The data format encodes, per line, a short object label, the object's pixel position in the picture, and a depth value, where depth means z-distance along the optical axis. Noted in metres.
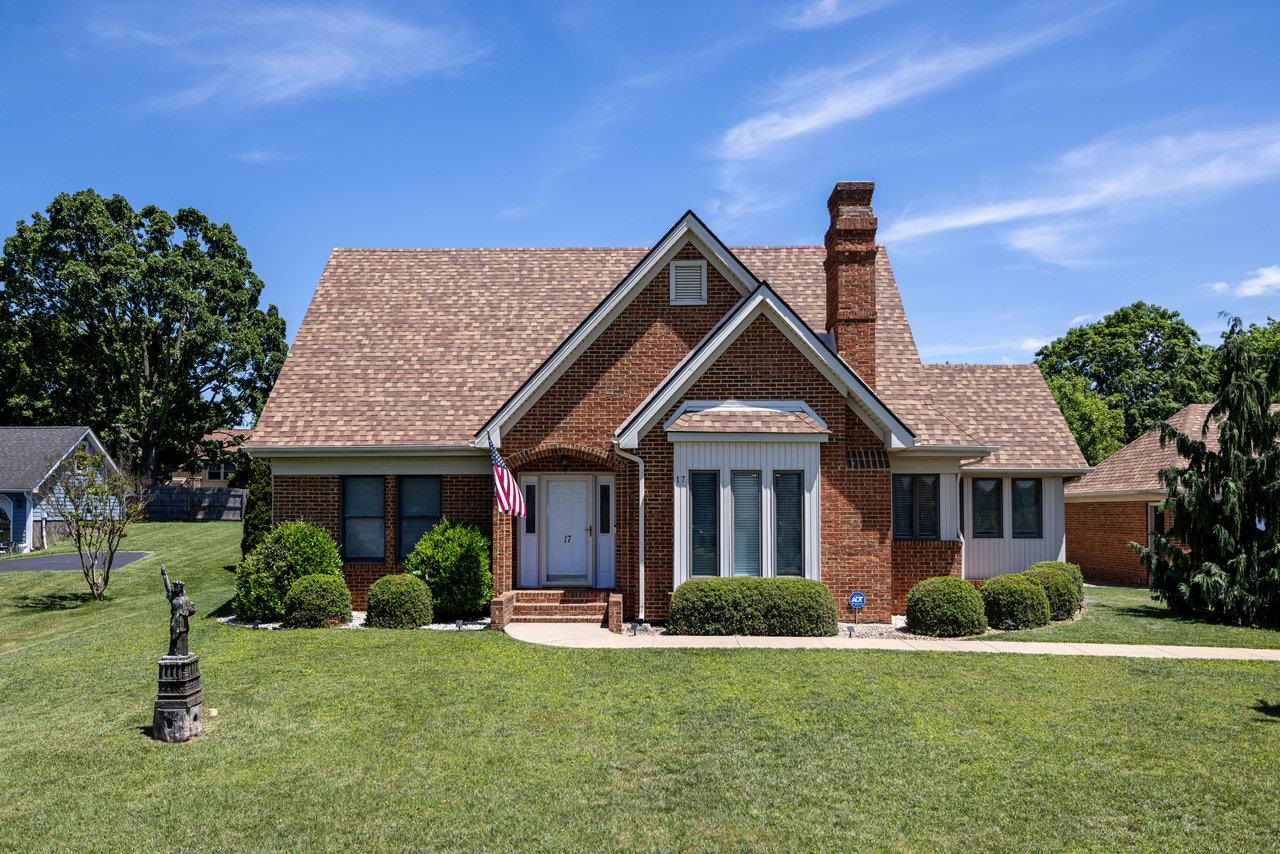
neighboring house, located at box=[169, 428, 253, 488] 51.25
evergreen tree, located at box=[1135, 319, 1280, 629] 16.92
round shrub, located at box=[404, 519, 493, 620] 16.72
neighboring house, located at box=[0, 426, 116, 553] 35.69
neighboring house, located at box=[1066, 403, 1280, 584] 26.06
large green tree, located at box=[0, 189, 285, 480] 45.81
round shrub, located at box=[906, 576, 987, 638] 15.02
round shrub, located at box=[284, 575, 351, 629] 15.94
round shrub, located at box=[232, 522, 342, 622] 16.58
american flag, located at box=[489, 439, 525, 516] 15.52
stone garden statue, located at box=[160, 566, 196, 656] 9.74
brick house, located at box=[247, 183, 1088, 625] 15.84
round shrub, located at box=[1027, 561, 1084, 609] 17.78
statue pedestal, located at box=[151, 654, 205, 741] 9.43
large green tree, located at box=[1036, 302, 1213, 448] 53.16
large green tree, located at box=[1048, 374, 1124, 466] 42.50
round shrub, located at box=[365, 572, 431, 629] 15.99
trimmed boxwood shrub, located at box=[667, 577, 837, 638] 14.77
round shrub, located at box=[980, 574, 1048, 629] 15.85
